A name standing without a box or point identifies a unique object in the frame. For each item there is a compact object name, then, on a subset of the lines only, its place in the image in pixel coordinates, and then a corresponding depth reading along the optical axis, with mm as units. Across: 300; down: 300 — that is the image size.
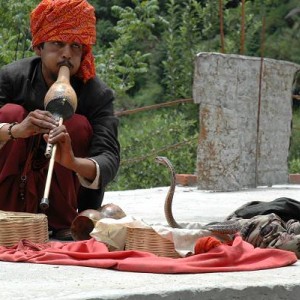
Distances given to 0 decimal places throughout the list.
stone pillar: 12718
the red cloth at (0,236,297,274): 5952
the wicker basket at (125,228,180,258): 6394
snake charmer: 7371
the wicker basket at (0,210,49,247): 6605
